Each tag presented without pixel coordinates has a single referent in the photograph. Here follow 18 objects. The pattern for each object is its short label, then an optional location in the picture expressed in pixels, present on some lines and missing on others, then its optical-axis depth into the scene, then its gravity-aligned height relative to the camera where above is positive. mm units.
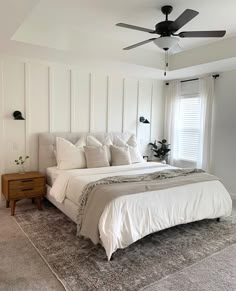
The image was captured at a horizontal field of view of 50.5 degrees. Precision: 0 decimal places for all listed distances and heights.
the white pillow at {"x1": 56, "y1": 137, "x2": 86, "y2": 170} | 4234 -595
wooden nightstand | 3854 -1058
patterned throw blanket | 2771 -787
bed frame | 4484 -478
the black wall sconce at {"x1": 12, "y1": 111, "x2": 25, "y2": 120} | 4234 +78
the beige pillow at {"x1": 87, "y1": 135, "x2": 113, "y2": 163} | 4632 -408
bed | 2676 -998
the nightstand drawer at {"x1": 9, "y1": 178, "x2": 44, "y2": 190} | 3855 -1004
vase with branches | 4368 -757
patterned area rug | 2350 -1466
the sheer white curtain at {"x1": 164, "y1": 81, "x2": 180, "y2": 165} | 5875 +294
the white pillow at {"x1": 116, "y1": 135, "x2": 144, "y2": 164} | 4907 -495
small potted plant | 5816 -617
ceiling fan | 2756 +1039
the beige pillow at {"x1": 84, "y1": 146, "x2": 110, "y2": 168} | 4301 -611
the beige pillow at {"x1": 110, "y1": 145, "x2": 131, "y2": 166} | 4548 -621
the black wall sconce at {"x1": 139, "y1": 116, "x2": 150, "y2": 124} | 5703 +63
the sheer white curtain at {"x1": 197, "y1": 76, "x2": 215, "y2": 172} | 5133 +109
